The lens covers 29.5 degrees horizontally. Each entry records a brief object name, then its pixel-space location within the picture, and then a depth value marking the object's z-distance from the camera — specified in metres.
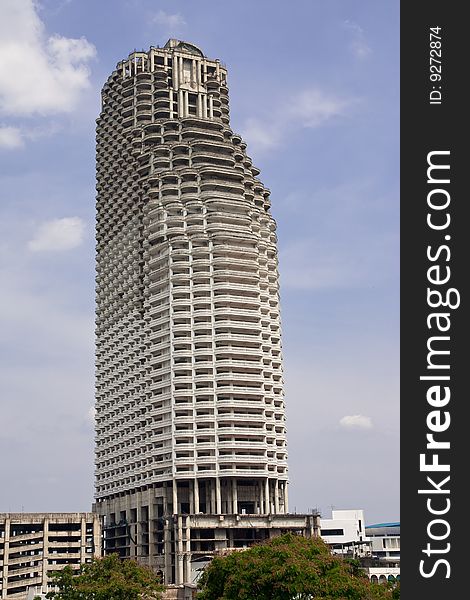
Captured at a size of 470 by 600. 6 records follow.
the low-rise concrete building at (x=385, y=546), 177.04
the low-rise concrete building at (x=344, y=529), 184.38
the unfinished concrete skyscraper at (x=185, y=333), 139.38
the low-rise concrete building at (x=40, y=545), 147.25
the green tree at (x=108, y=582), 70.19
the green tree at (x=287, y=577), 58.69
